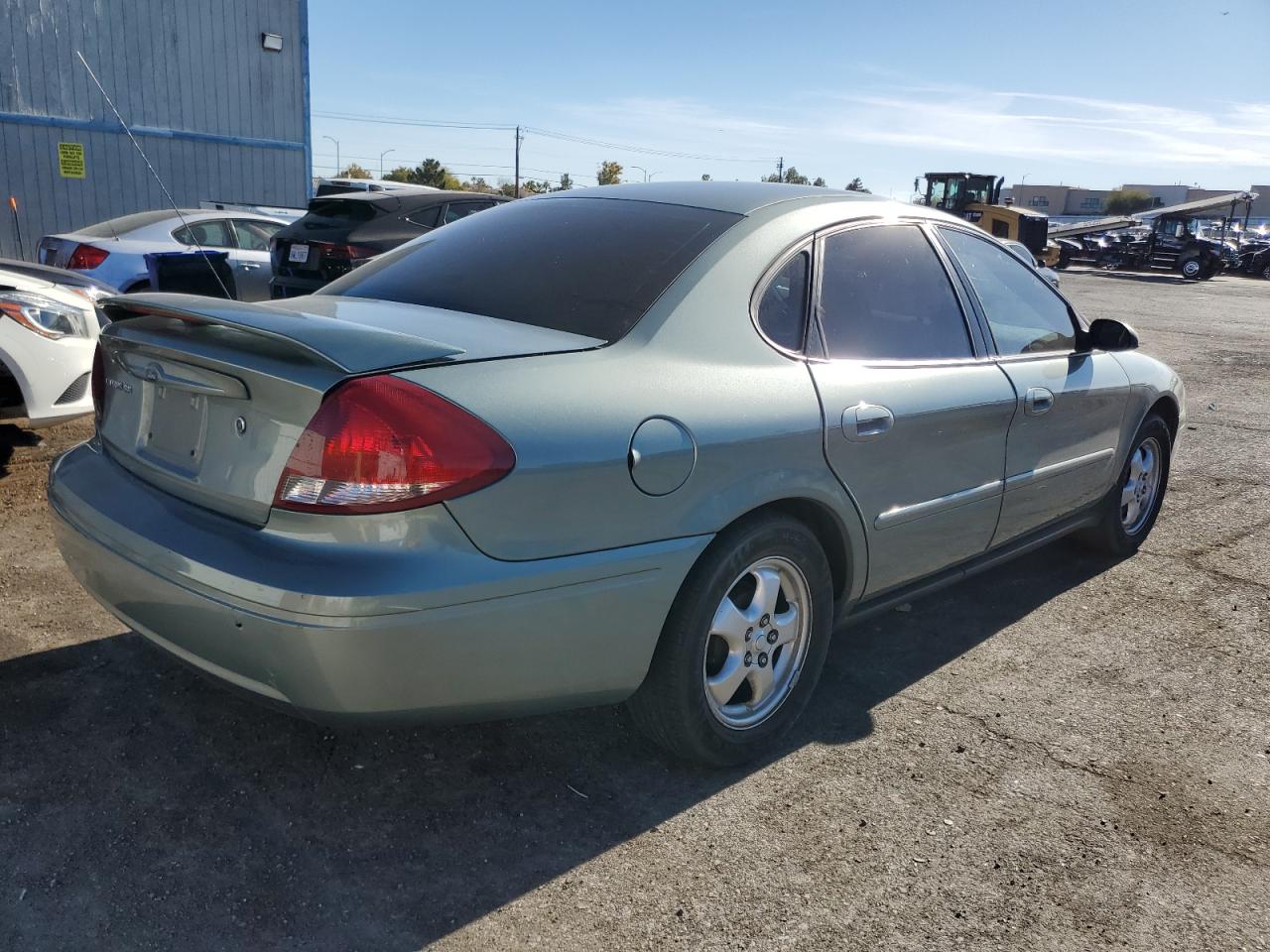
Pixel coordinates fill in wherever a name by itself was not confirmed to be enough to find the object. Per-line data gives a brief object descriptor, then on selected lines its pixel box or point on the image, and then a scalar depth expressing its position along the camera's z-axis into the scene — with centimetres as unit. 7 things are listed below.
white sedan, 494
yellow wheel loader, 3203
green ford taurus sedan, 222
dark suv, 852
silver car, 904
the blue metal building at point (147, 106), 1468
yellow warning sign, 1490
